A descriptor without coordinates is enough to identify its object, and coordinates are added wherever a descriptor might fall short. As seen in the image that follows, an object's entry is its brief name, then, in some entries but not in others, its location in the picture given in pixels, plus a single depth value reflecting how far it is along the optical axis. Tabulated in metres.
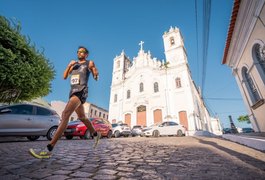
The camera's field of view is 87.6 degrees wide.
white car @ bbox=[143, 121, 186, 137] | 14.85
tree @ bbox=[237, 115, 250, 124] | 43.11
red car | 8.51
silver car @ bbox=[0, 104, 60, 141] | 5.64
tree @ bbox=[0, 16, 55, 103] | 6.12
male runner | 2.52
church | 21.72
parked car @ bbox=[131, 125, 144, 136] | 17.88
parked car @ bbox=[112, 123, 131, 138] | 14.86
